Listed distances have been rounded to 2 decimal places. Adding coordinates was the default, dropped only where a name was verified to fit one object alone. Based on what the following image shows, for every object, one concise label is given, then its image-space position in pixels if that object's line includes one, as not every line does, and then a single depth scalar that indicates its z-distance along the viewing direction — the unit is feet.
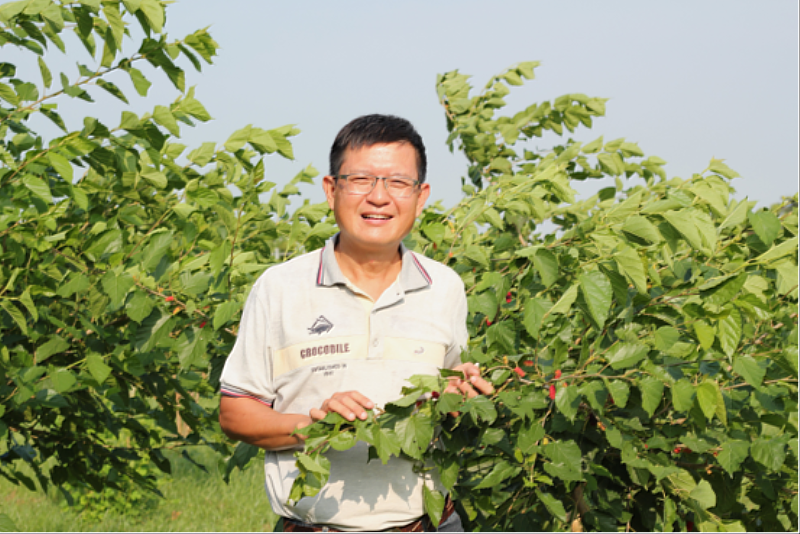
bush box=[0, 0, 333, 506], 10.07
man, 8.66
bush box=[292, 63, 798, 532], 8.62
